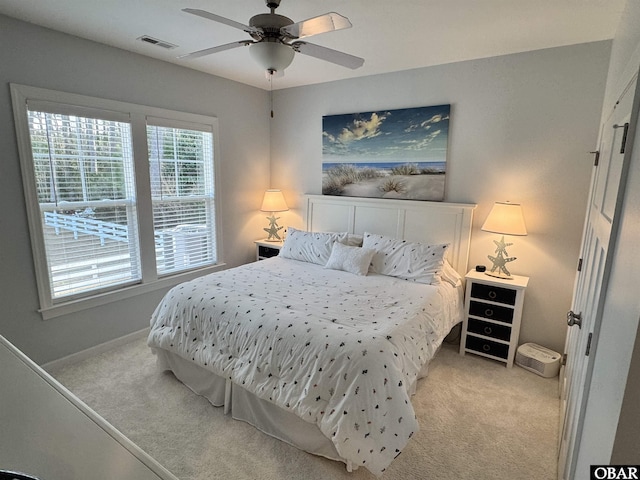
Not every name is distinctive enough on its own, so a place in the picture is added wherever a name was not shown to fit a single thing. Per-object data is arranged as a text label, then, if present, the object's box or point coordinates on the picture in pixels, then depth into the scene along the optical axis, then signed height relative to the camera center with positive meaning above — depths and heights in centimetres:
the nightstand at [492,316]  288 -113
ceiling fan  164 +78
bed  179 -94
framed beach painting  338 +36
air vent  270 +116
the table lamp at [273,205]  429 -27
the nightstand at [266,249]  427 -85
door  114 -38
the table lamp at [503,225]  284 -31
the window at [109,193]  262 -10
